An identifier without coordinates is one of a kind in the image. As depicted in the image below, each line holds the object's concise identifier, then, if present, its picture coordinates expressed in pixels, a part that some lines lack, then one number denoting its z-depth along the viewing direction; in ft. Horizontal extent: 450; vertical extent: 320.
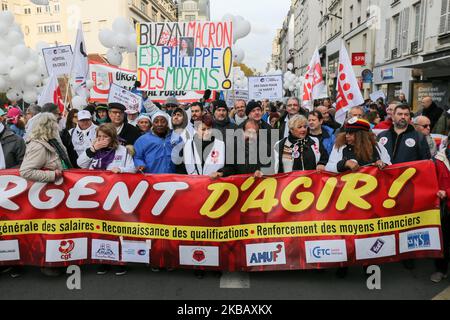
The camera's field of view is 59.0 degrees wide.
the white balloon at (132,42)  42.86
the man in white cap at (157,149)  15.97
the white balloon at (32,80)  48.44
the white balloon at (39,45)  62.55
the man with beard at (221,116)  19.13
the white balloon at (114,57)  42.98
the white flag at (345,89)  24.03
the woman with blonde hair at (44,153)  13.53
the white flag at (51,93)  26.71
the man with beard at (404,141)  15.87
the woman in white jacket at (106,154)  14.46
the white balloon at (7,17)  48.29
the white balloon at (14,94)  49.67
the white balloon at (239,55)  49.34
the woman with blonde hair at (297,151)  15.10
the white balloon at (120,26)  42.91
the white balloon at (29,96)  49.16
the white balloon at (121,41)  42.34
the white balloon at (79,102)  31.20
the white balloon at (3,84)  45.13
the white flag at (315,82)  29.99
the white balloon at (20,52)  47.37
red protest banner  13.46
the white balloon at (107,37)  43.52
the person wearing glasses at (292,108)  22.90
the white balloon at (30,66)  47.91
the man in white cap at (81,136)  19.25
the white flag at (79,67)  29.14
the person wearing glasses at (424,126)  17.87
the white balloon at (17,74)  46.65
